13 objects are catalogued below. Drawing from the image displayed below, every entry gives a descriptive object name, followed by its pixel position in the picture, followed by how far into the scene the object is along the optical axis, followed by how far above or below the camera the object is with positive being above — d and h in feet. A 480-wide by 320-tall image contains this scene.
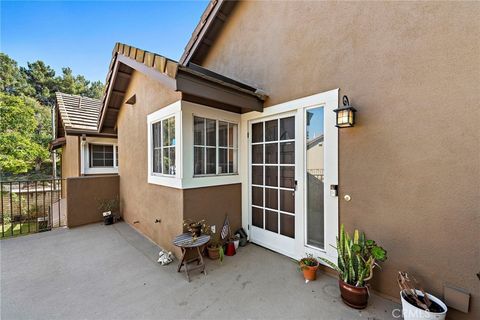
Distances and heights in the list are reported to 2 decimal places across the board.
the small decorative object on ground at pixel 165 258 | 11.24 -5.84
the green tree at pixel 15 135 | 34.22 +4.82
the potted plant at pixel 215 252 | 11.56 -5.61
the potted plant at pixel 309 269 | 9.51 -5.47
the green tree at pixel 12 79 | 60.08 +27.21
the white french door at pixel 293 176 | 10.02 -1.09
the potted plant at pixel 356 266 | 7.65 -4.52
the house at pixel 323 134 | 7.00 +1.28
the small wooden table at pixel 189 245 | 9.88 -4.37
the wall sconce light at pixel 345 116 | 8.80 +1.91
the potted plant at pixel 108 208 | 18.53 -4.92
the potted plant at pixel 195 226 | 10.88 -3.88
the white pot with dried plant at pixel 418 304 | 6.28 -5.06
